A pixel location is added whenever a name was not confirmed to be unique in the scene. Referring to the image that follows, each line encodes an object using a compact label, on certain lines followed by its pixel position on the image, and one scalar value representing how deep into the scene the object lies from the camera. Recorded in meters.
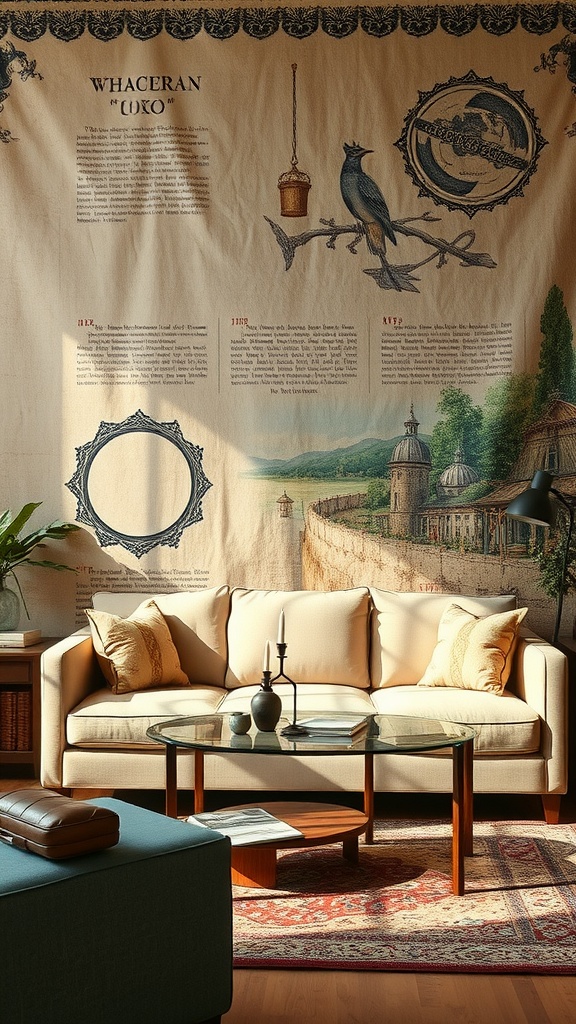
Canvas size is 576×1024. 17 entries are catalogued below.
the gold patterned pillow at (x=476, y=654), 4.18
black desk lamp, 4.31
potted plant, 4.73
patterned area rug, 2.70
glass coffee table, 3.12
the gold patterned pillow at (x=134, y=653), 4.29
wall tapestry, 4.95
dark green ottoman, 1.98
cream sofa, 3.93
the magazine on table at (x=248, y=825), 3.05
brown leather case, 2.14
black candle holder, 3.31
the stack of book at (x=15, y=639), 4.57
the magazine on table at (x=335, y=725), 3.31
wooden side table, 4.51
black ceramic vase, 3.38
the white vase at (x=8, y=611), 4.72
